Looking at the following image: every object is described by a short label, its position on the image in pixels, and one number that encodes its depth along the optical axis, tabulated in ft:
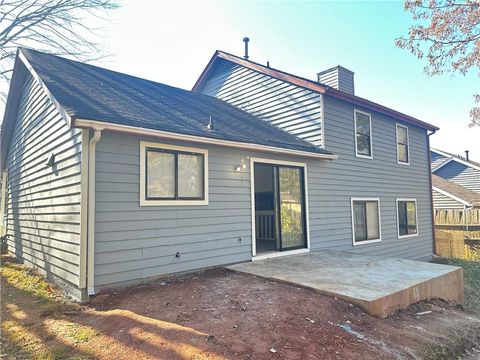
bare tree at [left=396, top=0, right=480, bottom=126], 27.37
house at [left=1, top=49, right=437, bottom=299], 15.78
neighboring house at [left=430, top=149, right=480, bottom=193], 69.15
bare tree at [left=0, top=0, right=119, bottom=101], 42.88
